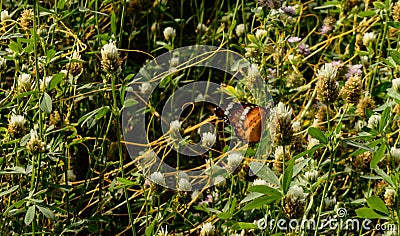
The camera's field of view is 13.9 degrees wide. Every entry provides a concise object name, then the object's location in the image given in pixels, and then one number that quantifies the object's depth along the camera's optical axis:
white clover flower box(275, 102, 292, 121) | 1.06
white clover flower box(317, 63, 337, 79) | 1.07
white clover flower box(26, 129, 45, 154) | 1.11
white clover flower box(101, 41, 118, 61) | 1.09
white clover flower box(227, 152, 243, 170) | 1.17
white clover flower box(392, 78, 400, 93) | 1.15
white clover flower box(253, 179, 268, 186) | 1.13
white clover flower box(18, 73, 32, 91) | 1.17
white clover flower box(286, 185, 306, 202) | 1.08
